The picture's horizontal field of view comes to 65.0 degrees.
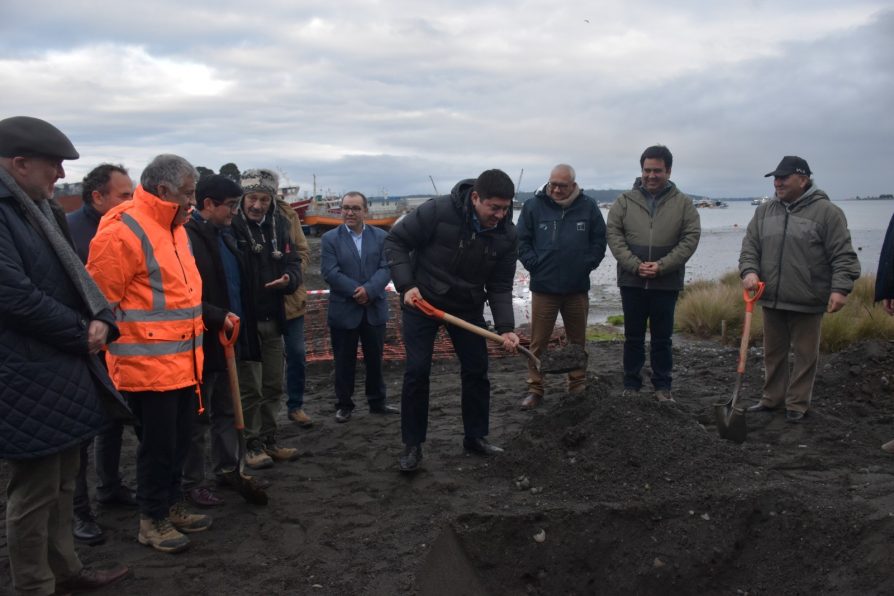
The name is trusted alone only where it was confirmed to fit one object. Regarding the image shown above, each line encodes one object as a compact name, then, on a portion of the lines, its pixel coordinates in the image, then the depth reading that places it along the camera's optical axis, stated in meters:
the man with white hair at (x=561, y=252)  6.39
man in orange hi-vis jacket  3.54
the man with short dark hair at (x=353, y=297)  6.23
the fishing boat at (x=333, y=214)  48.91
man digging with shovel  4.91
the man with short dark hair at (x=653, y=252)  6.19
